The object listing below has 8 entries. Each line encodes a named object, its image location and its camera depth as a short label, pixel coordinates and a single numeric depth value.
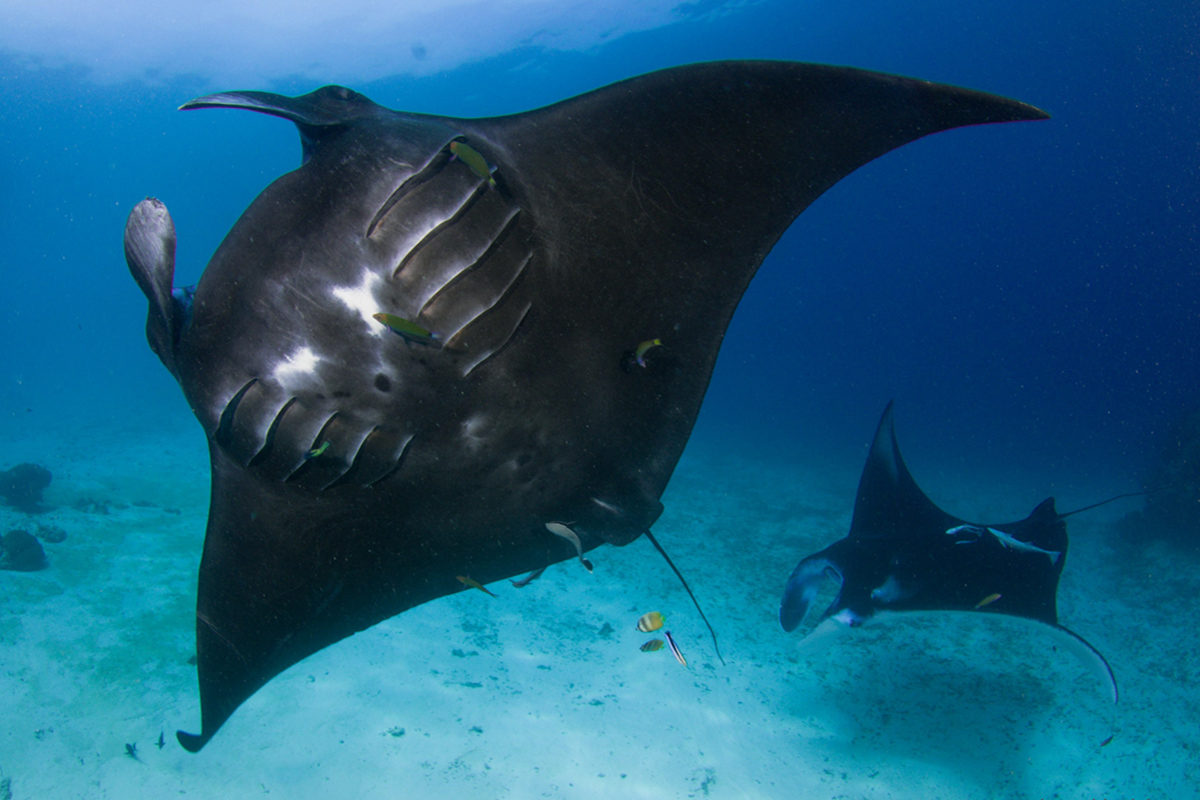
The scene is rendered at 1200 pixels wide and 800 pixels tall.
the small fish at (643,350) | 1.77
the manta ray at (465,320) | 1.44
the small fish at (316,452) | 1.57
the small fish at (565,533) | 1.90
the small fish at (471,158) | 1.41
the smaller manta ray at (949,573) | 4.68
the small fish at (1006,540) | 4.59
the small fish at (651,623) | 3.40
